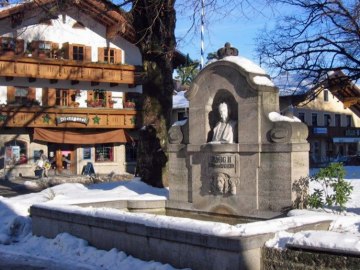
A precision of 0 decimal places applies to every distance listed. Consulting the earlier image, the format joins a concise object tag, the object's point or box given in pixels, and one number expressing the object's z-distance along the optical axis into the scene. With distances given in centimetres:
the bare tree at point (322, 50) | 2575
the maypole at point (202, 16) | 1658
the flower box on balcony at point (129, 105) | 4128
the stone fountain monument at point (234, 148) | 967
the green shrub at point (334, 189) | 942
